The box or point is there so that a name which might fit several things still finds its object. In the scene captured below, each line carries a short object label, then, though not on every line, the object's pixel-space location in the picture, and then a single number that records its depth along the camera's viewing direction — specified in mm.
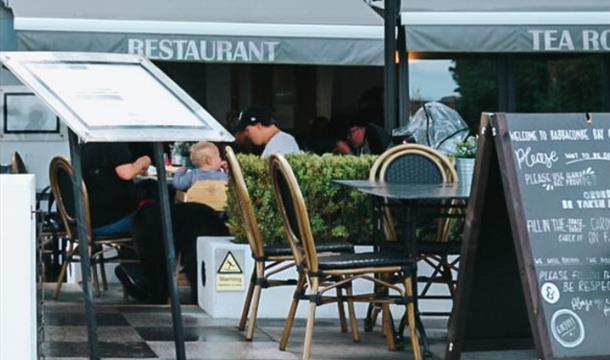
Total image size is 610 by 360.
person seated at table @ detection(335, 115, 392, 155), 18877
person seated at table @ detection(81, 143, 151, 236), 17226
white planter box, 15733
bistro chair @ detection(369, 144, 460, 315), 15087
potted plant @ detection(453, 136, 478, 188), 15231
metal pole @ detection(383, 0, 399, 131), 17499
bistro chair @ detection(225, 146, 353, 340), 14176
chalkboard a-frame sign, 10379
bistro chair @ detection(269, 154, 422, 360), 12546
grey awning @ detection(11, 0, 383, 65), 20930
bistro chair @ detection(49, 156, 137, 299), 17039
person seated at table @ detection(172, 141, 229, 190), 18992
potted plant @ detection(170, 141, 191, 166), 23155
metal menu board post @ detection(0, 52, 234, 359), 10106
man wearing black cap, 17929
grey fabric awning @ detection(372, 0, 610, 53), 21633
